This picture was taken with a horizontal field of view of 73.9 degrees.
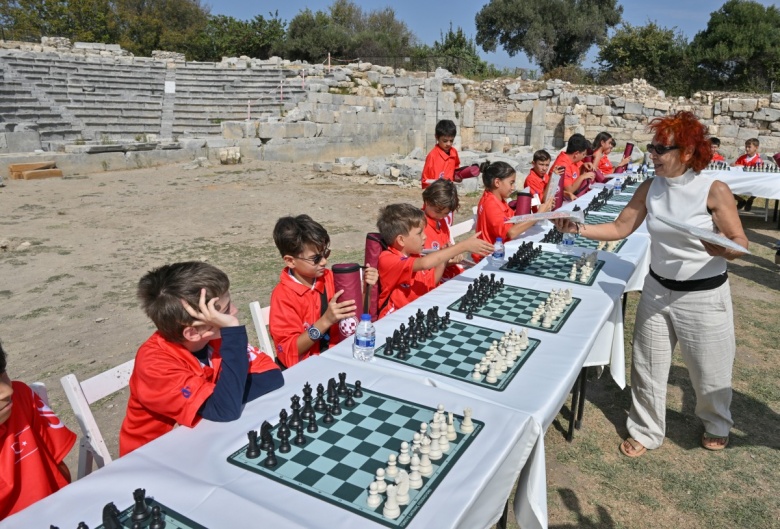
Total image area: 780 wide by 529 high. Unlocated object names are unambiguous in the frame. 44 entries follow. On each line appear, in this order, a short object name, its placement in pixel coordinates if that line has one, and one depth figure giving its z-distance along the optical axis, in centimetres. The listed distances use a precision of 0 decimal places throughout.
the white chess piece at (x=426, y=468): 173
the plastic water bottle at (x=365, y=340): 254
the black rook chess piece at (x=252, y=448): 182
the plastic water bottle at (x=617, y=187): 748
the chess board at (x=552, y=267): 387
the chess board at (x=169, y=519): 152
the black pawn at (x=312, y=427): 195
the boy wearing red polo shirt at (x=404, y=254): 332
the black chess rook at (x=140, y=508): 150
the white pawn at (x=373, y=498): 158
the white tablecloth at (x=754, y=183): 838
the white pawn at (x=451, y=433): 192
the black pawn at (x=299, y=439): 189
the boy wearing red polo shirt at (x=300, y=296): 284
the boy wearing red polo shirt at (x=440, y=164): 773
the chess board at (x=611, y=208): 611
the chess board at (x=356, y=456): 164
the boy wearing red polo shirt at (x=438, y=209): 405
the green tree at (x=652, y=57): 2753
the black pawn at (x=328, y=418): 200
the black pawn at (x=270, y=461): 177
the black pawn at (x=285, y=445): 183
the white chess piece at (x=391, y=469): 168
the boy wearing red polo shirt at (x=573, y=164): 666
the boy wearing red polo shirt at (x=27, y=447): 185
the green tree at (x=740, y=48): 2522
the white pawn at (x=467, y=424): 196
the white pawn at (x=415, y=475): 167
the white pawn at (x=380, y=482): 162
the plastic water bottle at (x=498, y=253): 405
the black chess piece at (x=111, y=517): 143
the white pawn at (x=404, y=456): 175
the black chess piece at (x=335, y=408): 207
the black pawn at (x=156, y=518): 148
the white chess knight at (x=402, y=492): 160
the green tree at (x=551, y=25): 3431
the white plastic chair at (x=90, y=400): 226
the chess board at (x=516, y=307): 304
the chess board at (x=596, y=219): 552
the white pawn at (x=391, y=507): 154
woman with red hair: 301
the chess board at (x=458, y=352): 243
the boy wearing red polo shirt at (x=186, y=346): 200
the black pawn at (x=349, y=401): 213
